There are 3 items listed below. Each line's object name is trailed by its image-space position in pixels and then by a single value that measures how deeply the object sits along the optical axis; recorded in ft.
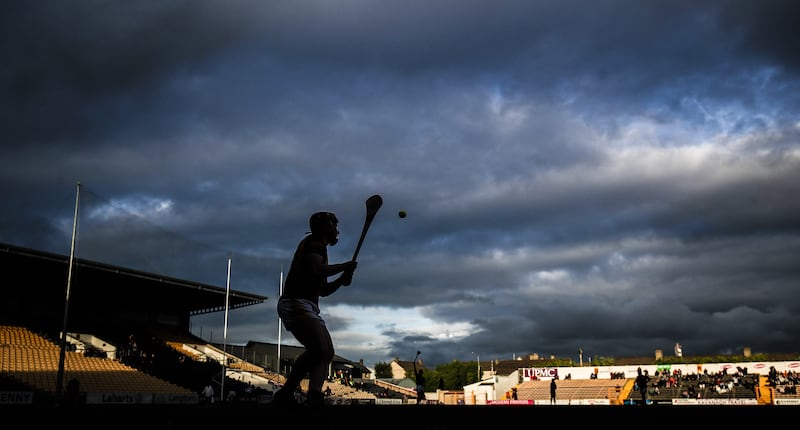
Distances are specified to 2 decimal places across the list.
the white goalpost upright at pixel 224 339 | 126.25
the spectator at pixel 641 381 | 84.61
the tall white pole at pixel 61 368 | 87.77
